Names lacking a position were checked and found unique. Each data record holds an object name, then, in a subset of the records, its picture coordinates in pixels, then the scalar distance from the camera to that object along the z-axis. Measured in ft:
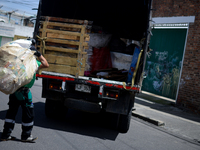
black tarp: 22.94
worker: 13.44
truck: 16.80
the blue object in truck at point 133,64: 18.36
